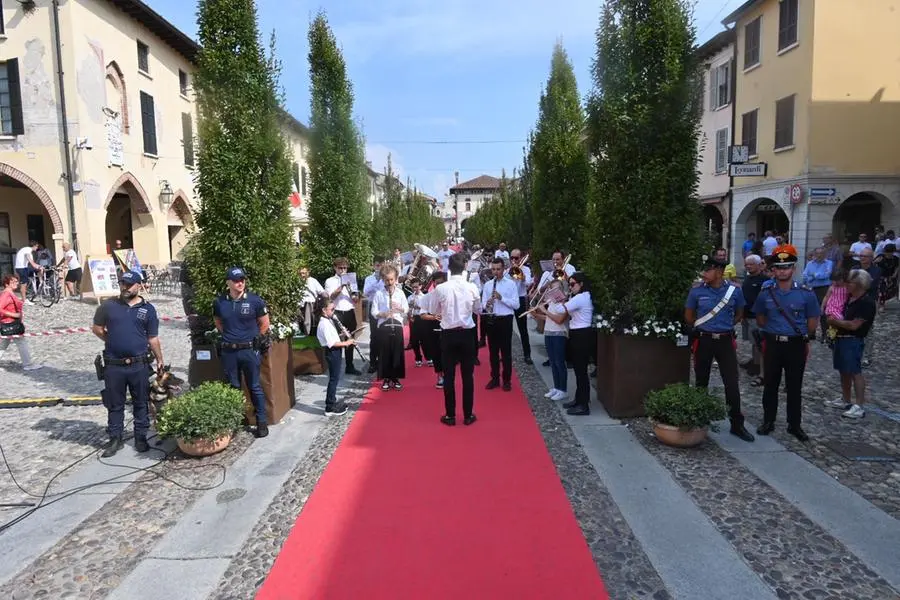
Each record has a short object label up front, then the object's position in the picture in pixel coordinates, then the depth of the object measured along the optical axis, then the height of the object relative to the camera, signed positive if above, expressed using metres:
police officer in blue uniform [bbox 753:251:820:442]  5.80 -0.90
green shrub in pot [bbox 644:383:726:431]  5.56 -1.57
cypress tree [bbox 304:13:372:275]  12.80 +1.75
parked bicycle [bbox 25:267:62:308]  17.09 -1.05
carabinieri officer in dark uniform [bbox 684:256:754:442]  5.95 -0.81
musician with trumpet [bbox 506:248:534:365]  9.88 -0.75
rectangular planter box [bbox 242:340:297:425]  6.65 -1.54
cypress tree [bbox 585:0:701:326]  6.60 +1.00
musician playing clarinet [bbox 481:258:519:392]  7.94 -0.97
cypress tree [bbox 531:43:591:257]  12.97 +1.54
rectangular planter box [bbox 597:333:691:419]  6.68 -1.43
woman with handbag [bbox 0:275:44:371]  9.48 -1.00
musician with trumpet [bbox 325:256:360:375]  9.14 -0.84
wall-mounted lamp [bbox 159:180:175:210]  22.08 +2.16
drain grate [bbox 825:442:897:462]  5.51 -2.04
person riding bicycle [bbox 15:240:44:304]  17.62 -0.32
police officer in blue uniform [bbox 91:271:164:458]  5.83 -1.00
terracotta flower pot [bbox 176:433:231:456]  5.68 -1.90
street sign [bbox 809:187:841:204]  18.33 +1.35
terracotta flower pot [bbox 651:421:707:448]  5.63 -1.86
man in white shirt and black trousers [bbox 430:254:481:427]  6.47 -1.00
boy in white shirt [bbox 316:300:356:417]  6.91 -1.17
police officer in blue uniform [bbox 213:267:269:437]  6.08 -0.84
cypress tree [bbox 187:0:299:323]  6.56 +1.05
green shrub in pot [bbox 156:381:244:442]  5.54 -1.56
